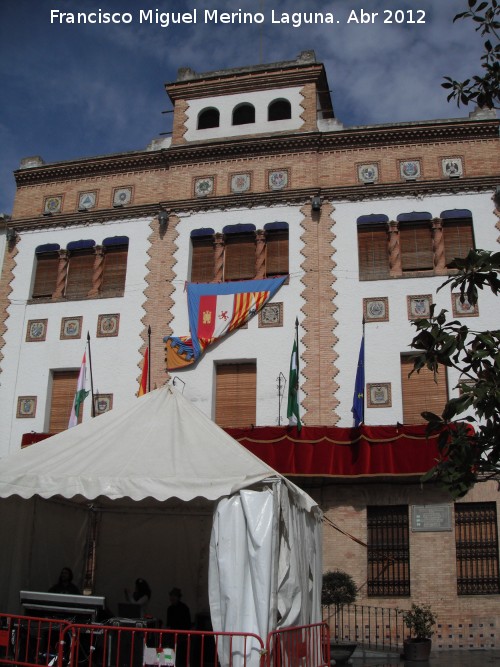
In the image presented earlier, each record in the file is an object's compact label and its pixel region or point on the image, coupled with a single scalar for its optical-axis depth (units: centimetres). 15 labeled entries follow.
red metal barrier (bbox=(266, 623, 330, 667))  820
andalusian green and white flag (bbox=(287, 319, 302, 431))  1734
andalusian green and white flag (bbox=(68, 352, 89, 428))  1870
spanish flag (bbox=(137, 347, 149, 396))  1895
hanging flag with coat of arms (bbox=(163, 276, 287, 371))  1941
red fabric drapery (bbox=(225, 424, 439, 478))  1670
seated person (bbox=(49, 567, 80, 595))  1188
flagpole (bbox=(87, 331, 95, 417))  1949
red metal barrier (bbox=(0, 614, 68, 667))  832
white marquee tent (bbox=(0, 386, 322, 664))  876
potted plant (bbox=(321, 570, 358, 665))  1573
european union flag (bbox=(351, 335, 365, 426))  1736
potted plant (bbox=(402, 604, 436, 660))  1470
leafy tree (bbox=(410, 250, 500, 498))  721
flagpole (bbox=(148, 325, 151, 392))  1942
